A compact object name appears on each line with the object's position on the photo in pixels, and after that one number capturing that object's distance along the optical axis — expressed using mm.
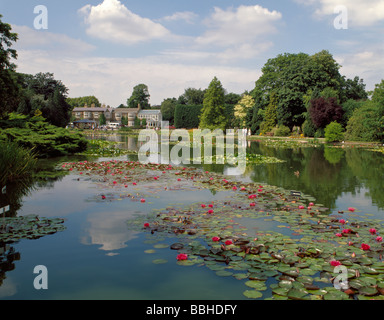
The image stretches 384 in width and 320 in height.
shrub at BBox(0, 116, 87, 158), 13398
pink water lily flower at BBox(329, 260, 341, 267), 3805
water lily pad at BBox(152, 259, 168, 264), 4105
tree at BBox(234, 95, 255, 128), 50856
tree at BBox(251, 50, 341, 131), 38781
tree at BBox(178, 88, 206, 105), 78338
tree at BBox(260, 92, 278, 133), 42156
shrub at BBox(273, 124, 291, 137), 39750
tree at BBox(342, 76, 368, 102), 53584
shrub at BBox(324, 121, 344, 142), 30173
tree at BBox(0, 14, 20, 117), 16609
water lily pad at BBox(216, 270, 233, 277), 3704
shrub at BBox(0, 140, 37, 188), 8612
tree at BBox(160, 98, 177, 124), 77512
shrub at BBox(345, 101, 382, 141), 25359
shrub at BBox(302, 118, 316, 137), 35750
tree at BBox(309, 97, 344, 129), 32031
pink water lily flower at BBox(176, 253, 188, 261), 4027
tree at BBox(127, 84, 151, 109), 103625
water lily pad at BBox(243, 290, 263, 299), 3199
